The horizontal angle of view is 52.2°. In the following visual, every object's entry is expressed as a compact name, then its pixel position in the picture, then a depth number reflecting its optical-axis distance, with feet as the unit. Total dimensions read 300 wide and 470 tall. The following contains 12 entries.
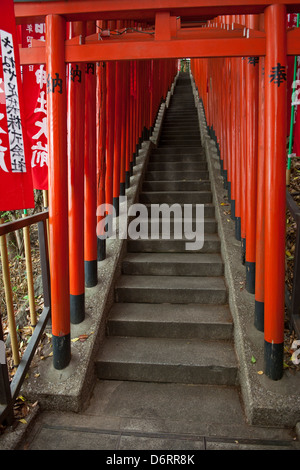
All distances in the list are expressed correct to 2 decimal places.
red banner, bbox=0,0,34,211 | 7.65
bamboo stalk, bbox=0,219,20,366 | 7.65
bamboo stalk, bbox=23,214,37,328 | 9.13
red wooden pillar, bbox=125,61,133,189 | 17.99
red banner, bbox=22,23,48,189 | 11.30
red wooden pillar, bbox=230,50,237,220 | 14.40
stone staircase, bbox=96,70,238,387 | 9.79
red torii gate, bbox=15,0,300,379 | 7.70
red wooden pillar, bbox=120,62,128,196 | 16.46
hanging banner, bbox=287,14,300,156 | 11.32
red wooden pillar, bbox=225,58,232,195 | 15.83
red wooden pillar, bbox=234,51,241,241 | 13.38
